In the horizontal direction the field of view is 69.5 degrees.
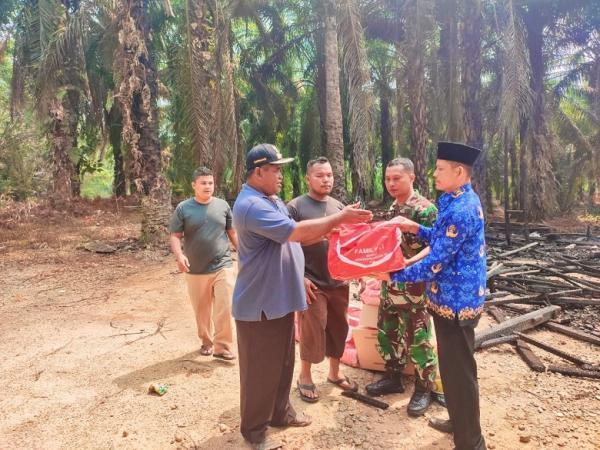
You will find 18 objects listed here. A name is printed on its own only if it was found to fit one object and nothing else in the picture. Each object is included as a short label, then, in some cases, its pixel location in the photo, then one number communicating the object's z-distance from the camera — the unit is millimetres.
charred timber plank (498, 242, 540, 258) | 9336
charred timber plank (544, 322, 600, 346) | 4688
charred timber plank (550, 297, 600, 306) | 5738
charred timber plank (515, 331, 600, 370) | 4074
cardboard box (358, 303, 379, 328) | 3965
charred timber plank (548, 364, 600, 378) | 3879
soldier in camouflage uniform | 3404
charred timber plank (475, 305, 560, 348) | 4612
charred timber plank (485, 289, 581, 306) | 5852
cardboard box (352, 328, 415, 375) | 3980
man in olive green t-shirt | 4328
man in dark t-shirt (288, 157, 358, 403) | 3537
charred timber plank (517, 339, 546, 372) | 4062
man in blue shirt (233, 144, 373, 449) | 2744
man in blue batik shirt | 2621
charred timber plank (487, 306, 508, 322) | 5379
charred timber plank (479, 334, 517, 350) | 4508
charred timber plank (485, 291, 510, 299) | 6340
